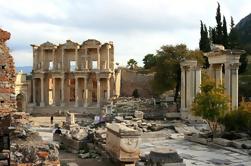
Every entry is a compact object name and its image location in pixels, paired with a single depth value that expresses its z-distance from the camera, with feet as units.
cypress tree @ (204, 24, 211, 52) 176.03
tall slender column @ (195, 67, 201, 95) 116.47
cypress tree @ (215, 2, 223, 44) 165.20
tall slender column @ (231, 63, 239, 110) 89.36
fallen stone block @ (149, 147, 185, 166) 39.93
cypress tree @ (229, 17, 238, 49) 166.57
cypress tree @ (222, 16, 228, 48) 164.25
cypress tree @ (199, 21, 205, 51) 178.67
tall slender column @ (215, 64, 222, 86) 96.66
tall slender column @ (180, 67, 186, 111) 120.88
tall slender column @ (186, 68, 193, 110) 118.42
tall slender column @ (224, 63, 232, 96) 89.56
